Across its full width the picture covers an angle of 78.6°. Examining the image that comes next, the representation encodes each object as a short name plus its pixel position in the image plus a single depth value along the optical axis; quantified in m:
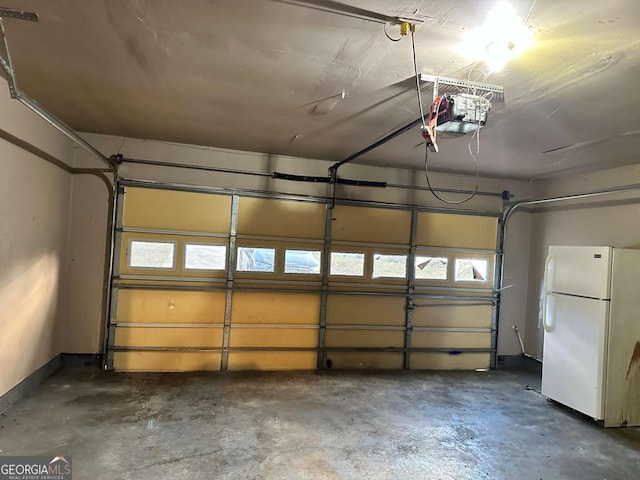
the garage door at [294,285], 4.40
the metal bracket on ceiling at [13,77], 1.91
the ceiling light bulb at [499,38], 1.73
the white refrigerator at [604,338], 3.54
